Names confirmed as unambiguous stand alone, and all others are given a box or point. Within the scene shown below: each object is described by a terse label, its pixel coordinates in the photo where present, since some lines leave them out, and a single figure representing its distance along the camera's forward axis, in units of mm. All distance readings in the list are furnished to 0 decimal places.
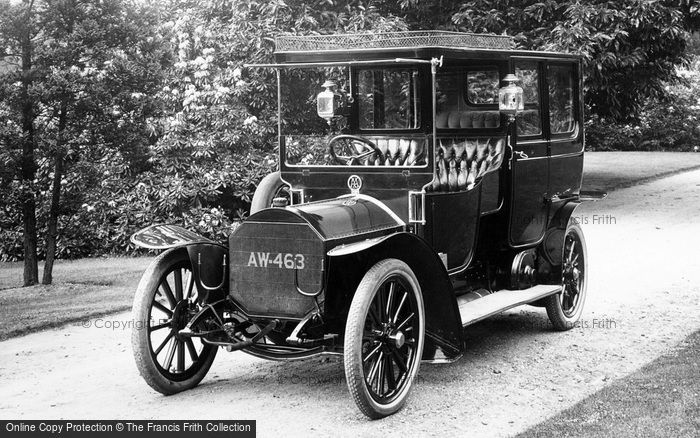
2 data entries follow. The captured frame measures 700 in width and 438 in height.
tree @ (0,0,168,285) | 10484
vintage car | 6102
